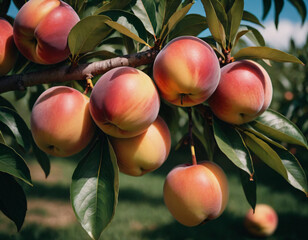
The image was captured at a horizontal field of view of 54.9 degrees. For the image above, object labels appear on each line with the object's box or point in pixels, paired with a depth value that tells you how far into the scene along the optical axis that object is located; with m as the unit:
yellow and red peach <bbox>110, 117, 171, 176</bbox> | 0.77
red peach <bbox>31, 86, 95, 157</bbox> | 0.73
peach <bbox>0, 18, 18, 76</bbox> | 0.87
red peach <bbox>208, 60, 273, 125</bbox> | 0.78
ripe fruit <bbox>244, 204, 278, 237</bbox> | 3.18
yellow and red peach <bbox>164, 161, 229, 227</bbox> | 0.82
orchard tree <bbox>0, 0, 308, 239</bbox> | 0.71
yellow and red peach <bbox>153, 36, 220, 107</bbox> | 0.70
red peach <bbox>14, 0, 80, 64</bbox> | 0.79
